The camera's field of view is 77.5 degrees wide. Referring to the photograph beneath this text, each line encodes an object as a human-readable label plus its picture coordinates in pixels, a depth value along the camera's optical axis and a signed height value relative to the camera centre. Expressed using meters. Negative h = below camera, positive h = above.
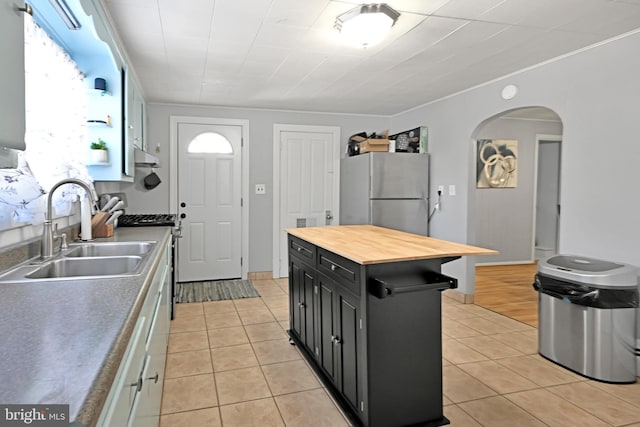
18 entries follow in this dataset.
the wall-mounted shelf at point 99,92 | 2.80 +0.74
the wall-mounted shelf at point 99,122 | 2.79 +0.52
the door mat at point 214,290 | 4.57 -1.14
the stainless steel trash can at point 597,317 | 2.56 -0.78
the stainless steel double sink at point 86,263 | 1.58 -0.32
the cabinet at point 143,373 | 0.89 -0.55
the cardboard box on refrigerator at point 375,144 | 4.89 +0.67
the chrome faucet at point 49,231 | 1.85 -0.17
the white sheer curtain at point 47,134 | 1.76 +0.35
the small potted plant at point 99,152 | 2.84 +0.32
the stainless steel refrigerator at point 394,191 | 4.79 +0.09
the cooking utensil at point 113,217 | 3.02 -0.17
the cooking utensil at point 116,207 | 3.28 -0.09
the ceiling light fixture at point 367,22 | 2.31 +1.05
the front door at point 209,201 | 5.16 -0.05
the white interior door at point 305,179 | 5.49 +0.27
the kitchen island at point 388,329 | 1.95 -0.67
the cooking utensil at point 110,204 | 3.23 -0.06
